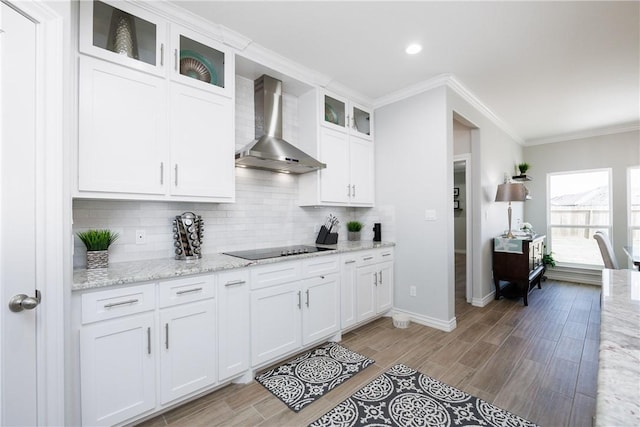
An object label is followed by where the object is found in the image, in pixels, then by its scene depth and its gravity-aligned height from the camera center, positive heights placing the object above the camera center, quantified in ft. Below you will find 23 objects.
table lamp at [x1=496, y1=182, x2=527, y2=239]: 13.28 +0.96
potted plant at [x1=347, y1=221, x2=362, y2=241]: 11.78 -0.65
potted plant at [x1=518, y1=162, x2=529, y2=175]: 16.49 +2.60
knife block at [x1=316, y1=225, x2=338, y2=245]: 10.55 -0.88
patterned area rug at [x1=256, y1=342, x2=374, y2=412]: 6.51 -4.12
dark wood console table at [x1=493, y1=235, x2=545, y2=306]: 12.76 -2.32
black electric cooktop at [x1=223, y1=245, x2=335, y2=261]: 7.71 -1.14
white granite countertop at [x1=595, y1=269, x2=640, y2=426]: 1.59 -1.10
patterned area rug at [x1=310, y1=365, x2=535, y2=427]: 5.70 -4.15
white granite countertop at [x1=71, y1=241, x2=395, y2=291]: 4.99 -1.13
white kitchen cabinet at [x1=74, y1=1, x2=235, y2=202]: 5.62 +2.30
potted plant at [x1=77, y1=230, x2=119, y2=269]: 5.88 -0.65
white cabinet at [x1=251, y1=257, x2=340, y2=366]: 7.13 -2.56
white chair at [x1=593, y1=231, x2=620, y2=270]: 9.90 -1.37
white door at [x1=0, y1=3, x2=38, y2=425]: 3.86 +0.03
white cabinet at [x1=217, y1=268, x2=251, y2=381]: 6.43 -2.54
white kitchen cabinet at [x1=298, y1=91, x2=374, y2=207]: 10.07 +2.31
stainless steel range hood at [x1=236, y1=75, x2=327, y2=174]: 8.38 +2.35
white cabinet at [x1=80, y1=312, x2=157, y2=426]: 4.84 -2.75
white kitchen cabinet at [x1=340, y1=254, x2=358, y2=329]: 9.33 -2.59
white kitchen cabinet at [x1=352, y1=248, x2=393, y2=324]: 9.96 -2.59
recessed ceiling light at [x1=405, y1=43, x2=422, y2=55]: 8.12 +4.77
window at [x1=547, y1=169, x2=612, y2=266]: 16.47 -0.05
